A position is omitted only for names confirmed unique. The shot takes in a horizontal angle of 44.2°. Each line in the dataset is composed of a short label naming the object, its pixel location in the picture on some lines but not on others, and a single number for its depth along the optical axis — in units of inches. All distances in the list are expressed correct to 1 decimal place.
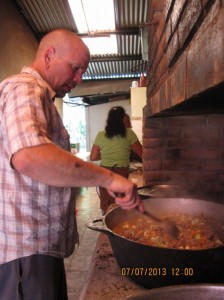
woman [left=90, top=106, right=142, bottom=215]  155.2
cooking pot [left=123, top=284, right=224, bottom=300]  34.8
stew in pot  50.5
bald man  37.4
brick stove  28.1
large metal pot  38.1
